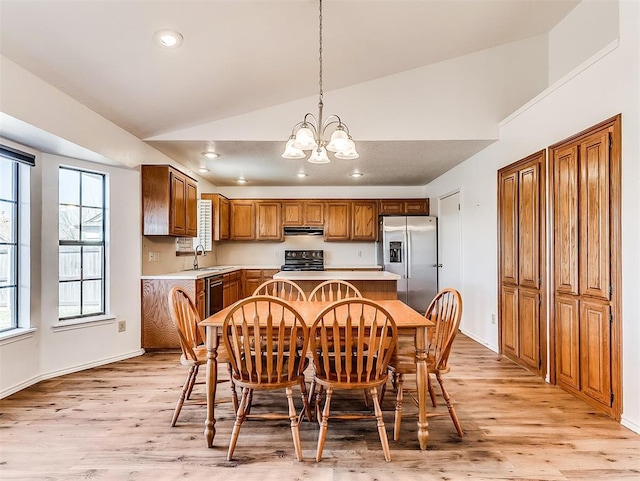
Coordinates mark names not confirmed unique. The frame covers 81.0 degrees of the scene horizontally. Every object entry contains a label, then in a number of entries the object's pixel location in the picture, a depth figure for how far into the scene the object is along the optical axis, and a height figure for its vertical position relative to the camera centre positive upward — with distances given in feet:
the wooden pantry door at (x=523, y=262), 10.84 -0.58
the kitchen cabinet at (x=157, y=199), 13.43 +1.65
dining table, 7.01 -2.31
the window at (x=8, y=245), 9.74 +0.02
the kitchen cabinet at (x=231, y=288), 17.17 -2.13
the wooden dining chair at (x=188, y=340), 7.86 -2.10
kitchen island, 13.35 -1.39
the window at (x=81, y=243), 11.39 +0.08
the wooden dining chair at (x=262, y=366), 6.51 -2.23
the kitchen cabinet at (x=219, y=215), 19.47 +1.56
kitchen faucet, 18.28 -0.55
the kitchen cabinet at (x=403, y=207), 21.58 +2.12
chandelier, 7.64 +2.08
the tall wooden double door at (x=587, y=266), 8.05 -0.55
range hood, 21.80 +0.83
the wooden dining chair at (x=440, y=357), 7.29 -2.39
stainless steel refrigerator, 19.69 -0.97
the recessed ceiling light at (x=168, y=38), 8.01 +4.53
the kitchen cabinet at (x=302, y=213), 21.68 +1.81
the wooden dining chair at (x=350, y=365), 6.43 -2.16
